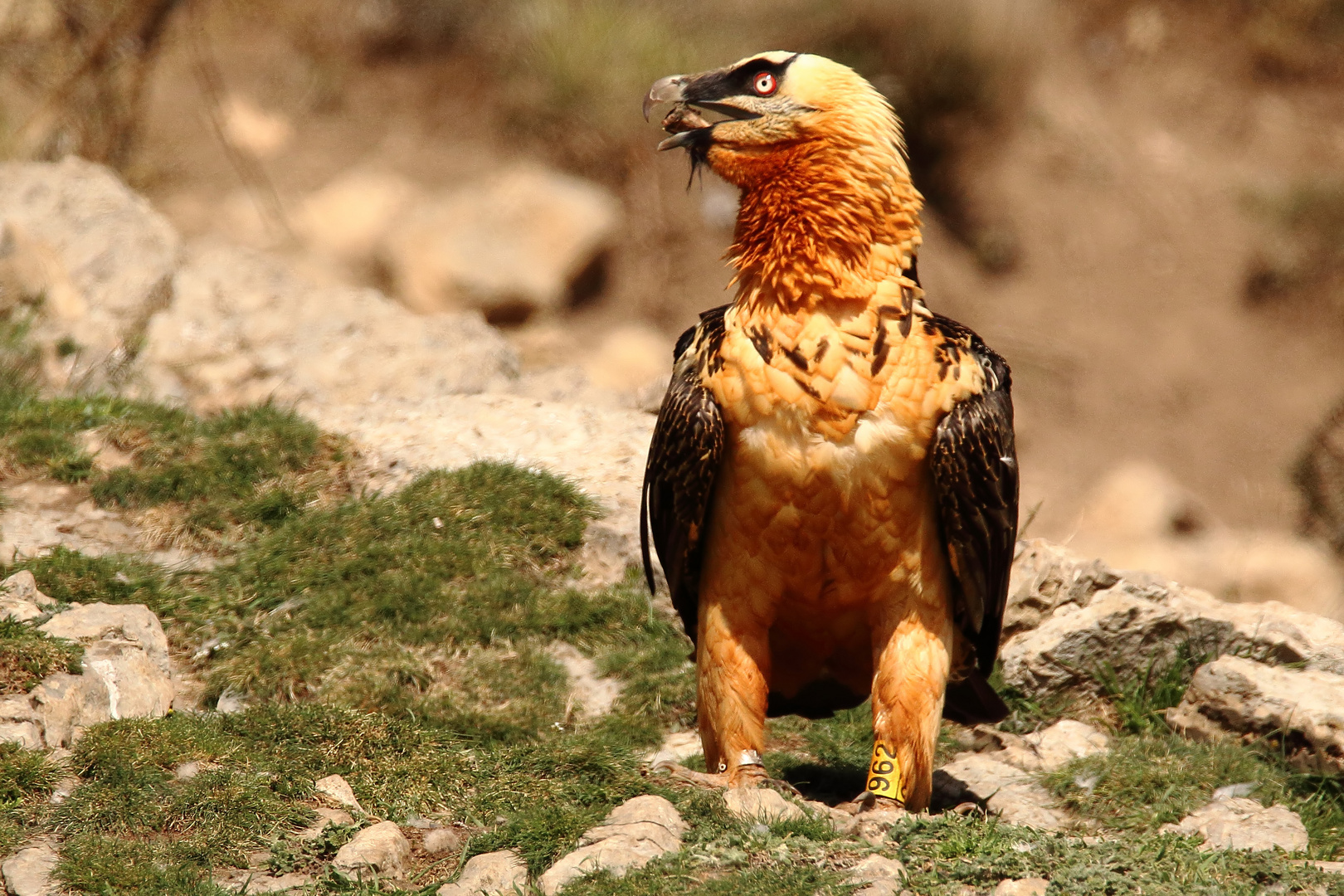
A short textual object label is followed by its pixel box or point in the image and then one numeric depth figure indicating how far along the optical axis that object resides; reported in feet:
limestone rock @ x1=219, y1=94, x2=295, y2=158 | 120.06
